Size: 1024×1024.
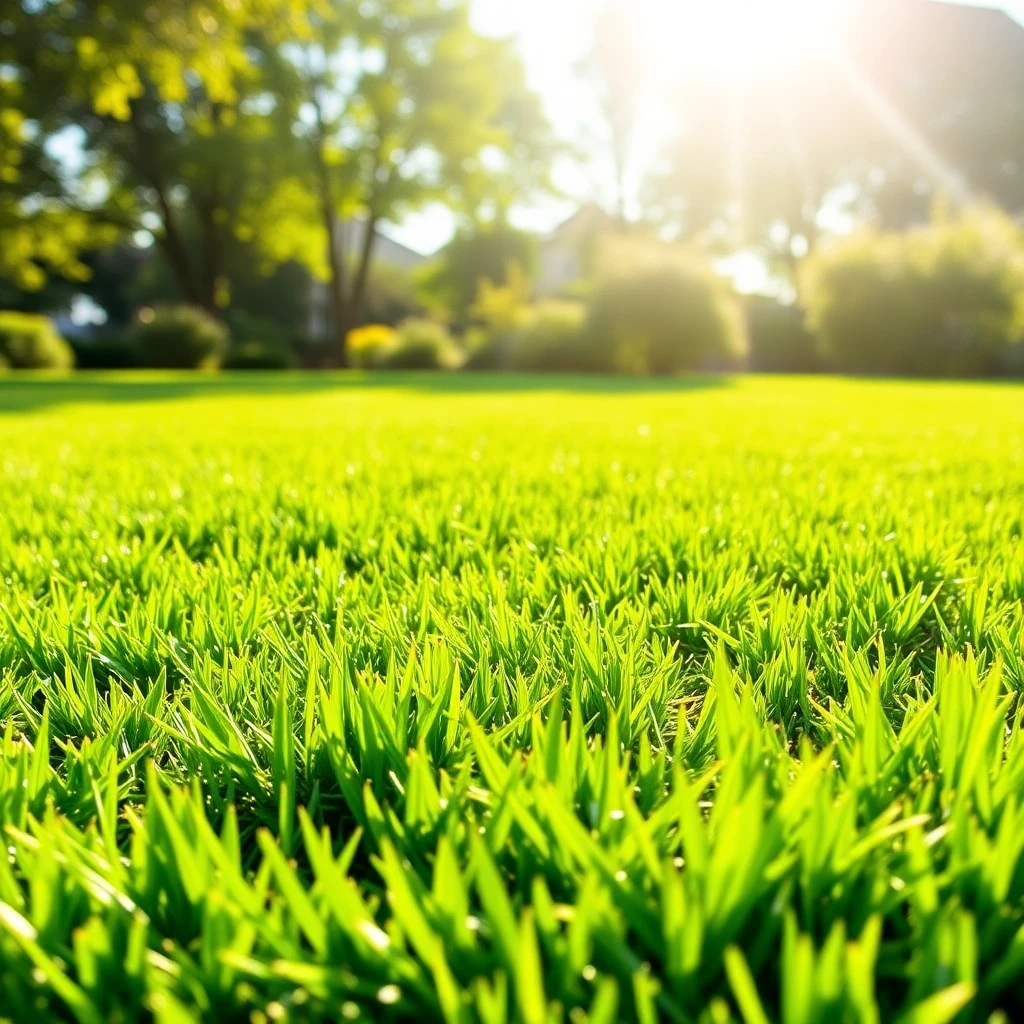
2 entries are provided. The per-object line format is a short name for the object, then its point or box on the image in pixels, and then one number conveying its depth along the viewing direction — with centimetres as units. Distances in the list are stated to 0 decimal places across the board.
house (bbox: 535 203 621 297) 5425
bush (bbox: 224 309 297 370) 2612
